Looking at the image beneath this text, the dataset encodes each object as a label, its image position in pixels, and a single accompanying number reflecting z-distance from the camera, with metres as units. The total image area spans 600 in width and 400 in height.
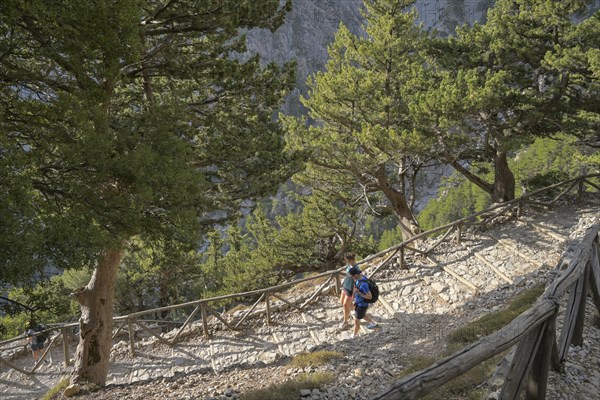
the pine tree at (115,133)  5.04
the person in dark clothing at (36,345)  14.04
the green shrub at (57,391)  8.74
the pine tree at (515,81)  13.09
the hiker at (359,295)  8.82
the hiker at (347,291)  9.17
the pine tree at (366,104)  15.21
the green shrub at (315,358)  7.54
